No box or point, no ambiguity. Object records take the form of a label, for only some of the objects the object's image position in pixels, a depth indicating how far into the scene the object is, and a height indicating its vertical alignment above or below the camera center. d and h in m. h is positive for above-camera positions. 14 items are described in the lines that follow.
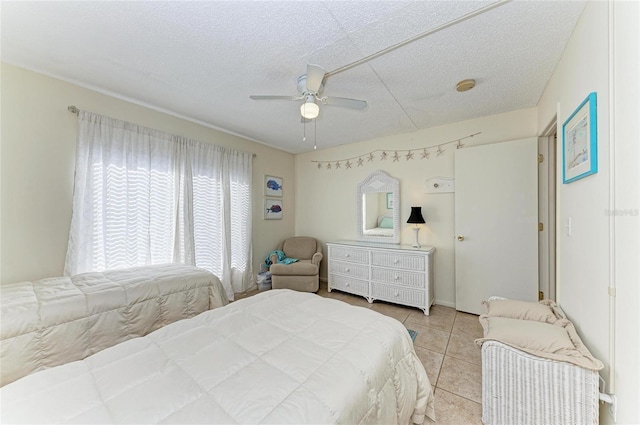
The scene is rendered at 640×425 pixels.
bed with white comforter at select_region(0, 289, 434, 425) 0.78 -0.66
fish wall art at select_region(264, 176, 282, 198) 4.20 +0.48
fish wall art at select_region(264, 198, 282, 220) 4.19 +0.06
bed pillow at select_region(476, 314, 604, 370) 1.17 -0.72
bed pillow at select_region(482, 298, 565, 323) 1.61 -0.71
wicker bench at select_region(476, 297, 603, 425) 1.14 -0.86
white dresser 3.06 -0.85
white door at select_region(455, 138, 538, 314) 2.65 -0.12
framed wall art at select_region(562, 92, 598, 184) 1.25 +0.42
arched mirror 3.62 +0.07
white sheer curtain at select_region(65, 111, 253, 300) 2.37 +0.12
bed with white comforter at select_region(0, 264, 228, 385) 1.49 -0.76
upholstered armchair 3.64 -1.00
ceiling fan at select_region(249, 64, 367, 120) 1.88 +0.94
